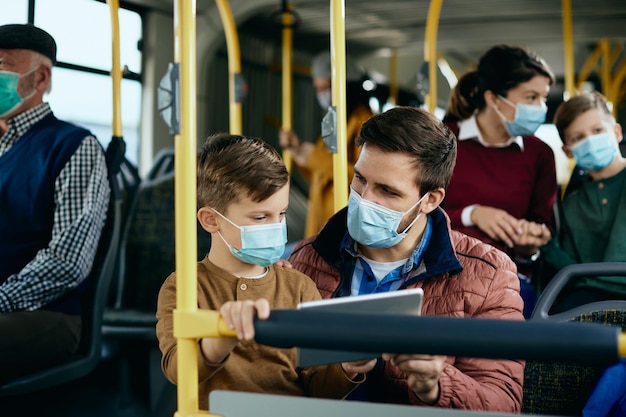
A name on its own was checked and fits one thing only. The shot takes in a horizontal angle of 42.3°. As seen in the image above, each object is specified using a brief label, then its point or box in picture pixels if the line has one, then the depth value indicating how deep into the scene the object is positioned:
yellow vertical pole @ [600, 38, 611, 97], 5.58
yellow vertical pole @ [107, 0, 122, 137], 2.94
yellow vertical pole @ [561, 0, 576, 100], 4.00
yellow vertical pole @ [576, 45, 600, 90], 6.10
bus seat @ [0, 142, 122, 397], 2.95
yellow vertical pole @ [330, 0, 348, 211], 2.06
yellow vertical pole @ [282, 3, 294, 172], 4.54
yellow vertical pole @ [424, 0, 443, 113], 3.36
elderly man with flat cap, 2.75
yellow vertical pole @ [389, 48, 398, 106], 8.38
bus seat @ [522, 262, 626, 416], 2.04
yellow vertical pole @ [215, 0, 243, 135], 3.69
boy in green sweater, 2.81
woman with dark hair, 2.70
